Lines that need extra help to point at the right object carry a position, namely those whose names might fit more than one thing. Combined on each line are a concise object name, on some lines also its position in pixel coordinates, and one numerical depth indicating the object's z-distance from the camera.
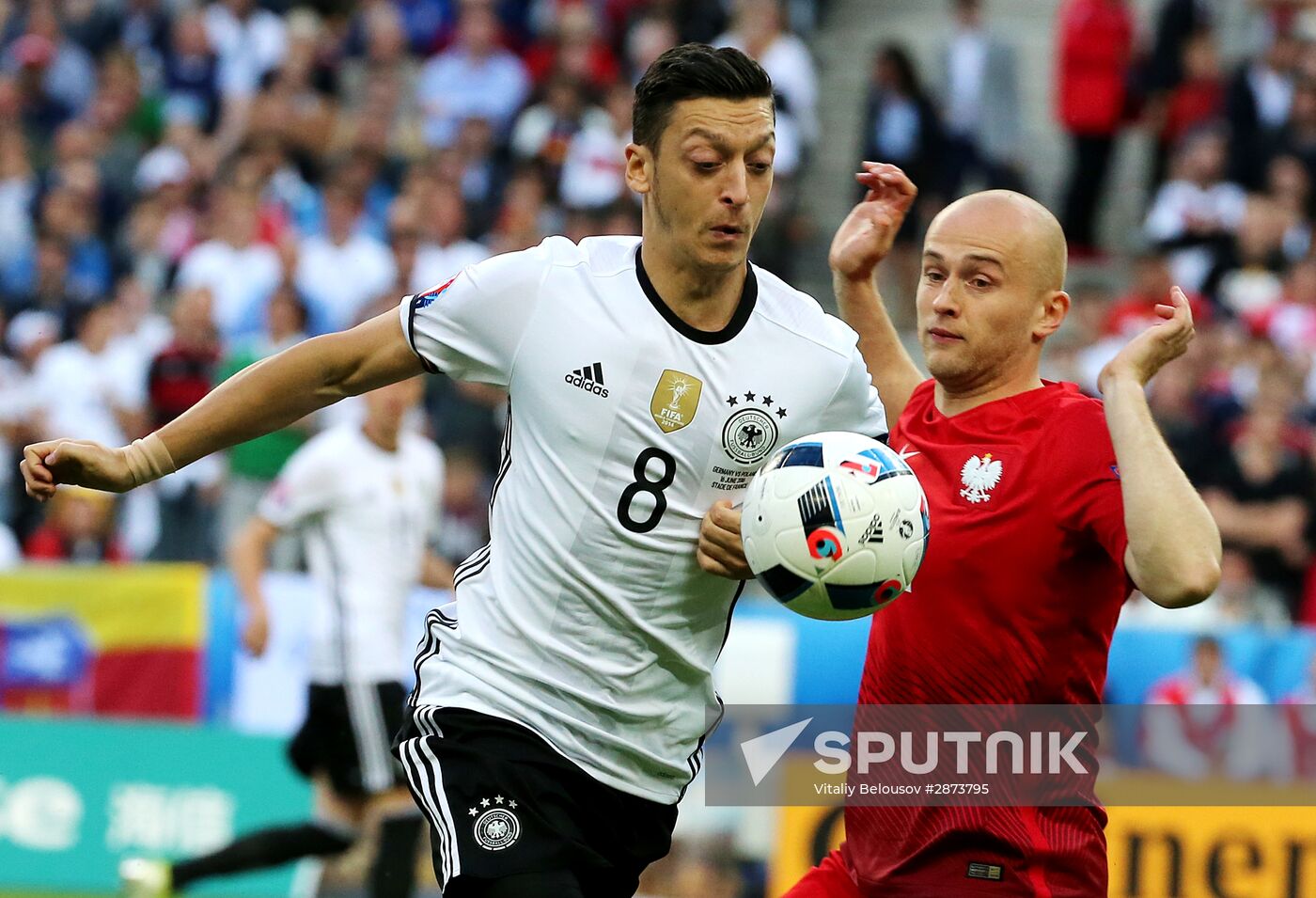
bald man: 9.09
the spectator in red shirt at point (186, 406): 26.72
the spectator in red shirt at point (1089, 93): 29.75
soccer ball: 8.91
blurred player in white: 17.94
